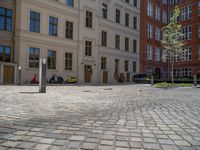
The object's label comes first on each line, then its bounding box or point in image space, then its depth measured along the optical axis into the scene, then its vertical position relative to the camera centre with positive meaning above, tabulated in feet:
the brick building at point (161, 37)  107.69 +26.62
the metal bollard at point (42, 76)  31.66 +0.13
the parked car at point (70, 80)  70.09 -1.34
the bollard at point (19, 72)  57.92 +1.59
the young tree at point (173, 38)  62.43 +15.21
